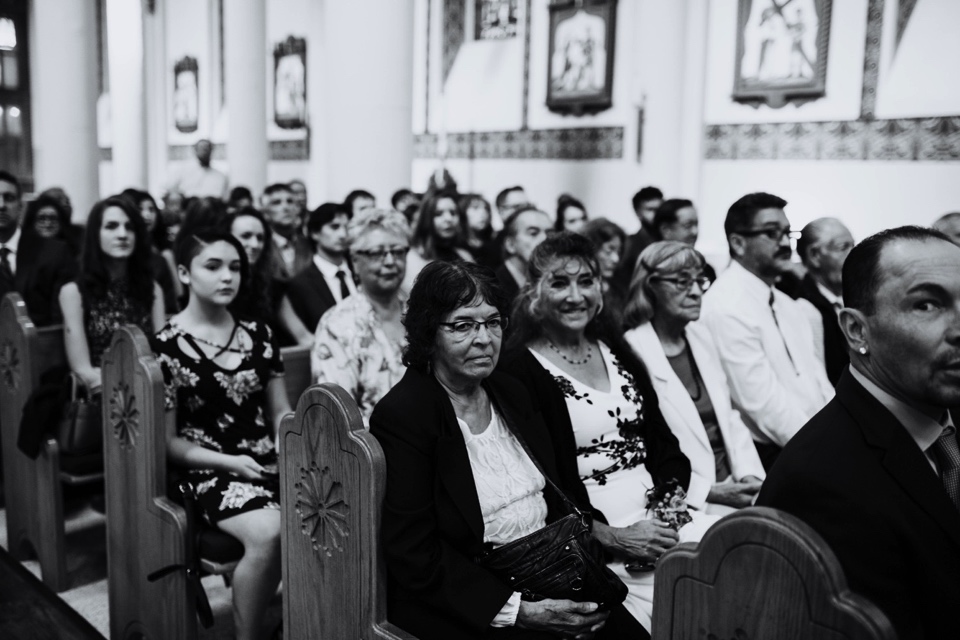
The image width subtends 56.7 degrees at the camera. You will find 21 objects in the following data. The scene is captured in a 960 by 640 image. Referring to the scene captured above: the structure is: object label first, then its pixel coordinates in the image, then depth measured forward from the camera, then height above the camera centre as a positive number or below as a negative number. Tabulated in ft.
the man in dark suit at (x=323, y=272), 15.48 -1.54
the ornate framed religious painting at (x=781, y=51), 28.76 +4.89
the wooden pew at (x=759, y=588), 4.35 -2.00
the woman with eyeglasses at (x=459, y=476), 6.94 -2.35
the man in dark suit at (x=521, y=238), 16.85 -0.86
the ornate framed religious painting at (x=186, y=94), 58.49 +5.90
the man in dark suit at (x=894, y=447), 4.76 -1.41
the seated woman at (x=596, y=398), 8.73 -2.15
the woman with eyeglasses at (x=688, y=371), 10.53 -2.13
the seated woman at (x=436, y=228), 20.22 -0.87
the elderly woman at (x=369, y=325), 11.10 -1.74
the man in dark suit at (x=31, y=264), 16.47 -1.62
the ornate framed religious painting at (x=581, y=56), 36.01 +5.69
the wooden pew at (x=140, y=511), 9.60 -3.66
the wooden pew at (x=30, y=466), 12.67 -4.14
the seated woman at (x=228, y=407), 9.45 -2.66
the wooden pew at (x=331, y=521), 6.97 -2.77
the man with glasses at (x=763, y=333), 11.84 -1.84
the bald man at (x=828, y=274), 14.23 -1.20
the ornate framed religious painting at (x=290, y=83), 49.49 +5.76
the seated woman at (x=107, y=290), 13.06 -1.65
